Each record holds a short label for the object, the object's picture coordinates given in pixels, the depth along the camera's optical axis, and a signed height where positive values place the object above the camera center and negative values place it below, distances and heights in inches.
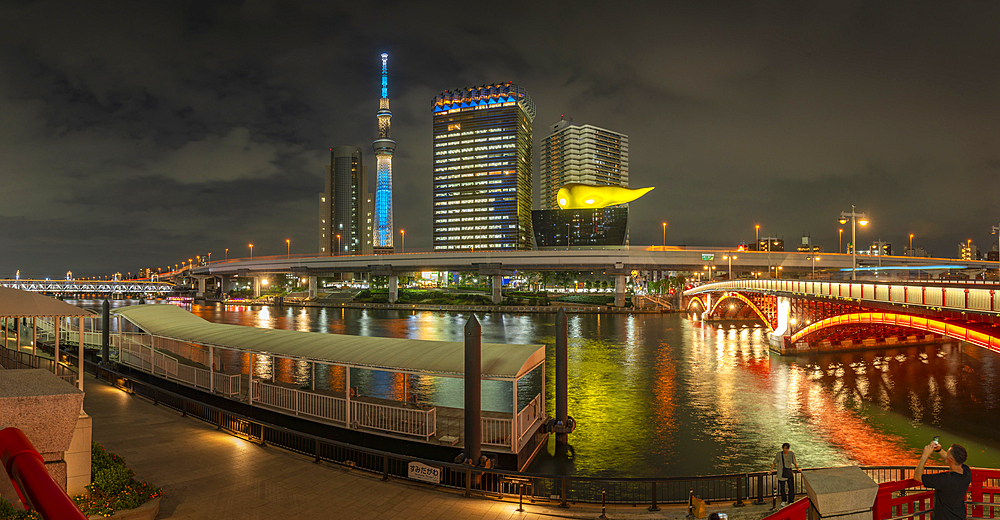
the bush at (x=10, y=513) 275.7 -127.7
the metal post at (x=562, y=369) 820.6 -160.1
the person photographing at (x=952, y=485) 263.1 -113.7
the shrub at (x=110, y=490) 395.2 -172.1
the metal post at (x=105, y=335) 1220.5 -146.0
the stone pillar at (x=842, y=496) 248.1 -110.4
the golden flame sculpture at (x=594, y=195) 6614.2 +955.8
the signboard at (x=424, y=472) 545.3 -214.6
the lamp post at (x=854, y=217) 1269.3 +127.6
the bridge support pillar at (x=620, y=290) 4318.2 -176.9
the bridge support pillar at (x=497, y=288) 4670.0 -165.6
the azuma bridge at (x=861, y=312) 927.7 -125.9
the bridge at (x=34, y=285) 7602.4 -148.5
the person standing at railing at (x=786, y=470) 540.4 -212.7
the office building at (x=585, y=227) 6112.2 +508.5
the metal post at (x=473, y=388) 612.4 -139.8
